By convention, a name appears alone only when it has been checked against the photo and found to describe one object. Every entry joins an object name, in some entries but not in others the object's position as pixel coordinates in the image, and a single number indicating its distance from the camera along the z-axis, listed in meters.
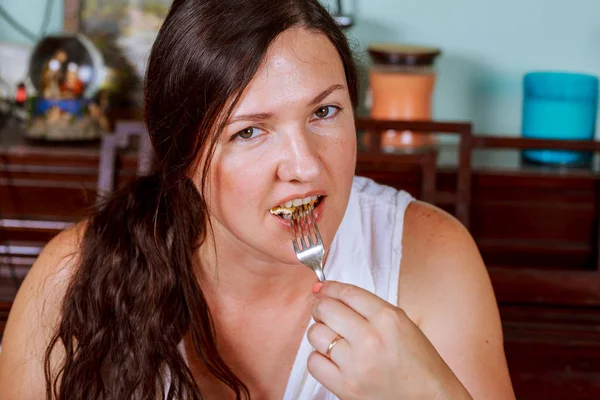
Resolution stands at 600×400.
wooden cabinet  2.42
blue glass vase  2.58
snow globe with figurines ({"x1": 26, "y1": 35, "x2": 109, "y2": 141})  2.57
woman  1.24
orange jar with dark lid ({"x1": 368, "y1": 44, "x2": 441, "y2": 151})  2.59
